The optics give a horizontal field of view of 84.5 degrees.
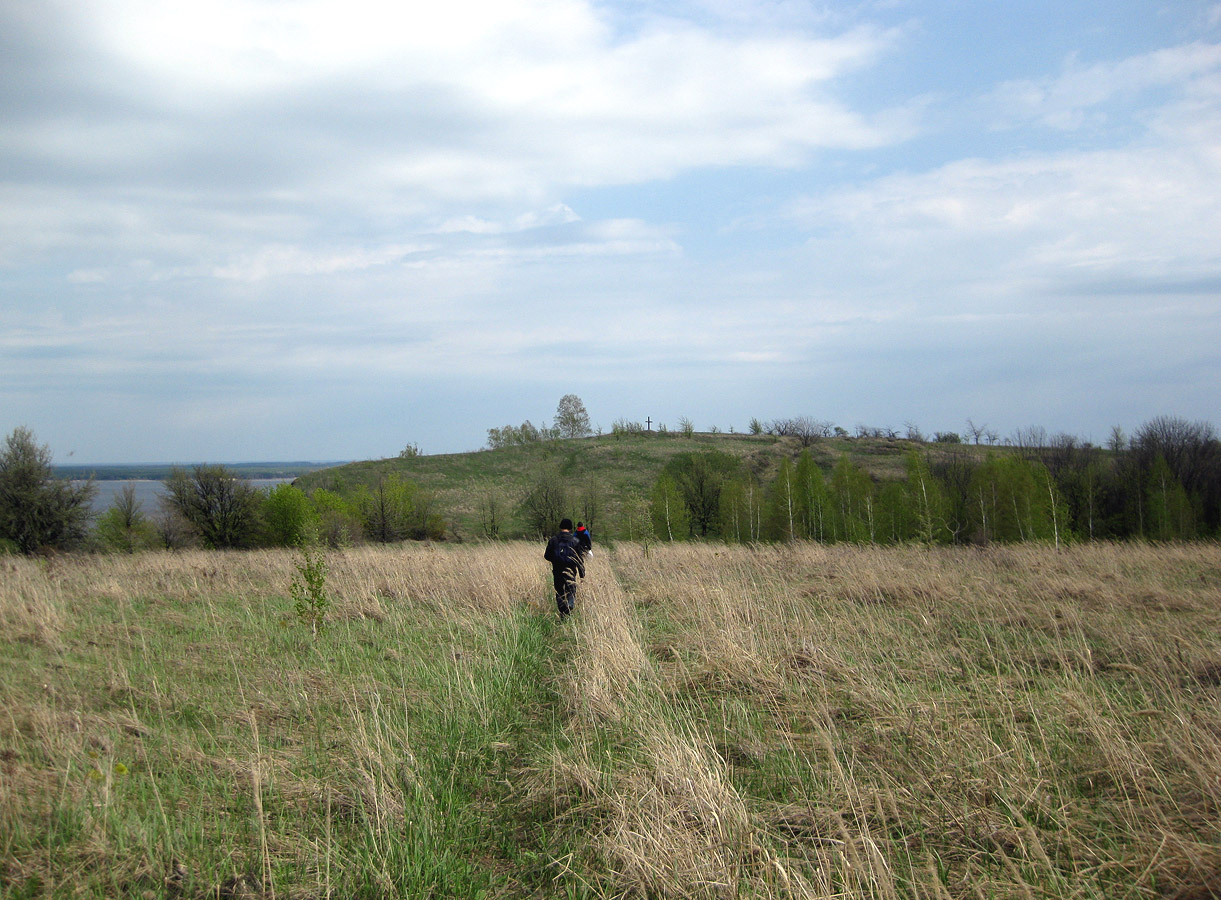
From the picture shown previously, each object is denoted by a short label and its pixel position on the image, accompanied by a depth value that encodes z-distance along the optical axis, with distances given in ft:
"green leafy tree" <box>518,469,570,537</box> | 139.64
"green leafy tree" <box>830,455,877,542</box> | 115.75
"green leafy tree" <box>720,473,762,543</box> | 127.13
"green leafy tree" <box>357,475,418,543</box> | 144.97
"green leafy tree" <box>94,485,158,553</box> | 106.11
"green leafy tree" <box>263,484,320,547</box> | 123.13
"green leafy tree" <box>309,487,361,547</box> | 114.42
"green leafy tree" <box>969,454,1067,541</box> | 103.19
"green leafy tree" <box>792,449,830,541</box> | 119.34
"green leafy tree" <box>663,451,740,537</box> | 151.84
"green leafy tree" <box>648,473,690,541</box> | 126.41
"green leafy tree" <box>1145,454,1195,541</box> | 112.96
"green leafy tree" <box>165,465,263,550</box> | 113.60
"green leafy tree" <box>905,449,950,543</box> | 105.91
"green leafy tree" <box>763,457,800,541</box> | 121.80
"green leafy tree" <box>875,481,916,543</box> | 113.60
